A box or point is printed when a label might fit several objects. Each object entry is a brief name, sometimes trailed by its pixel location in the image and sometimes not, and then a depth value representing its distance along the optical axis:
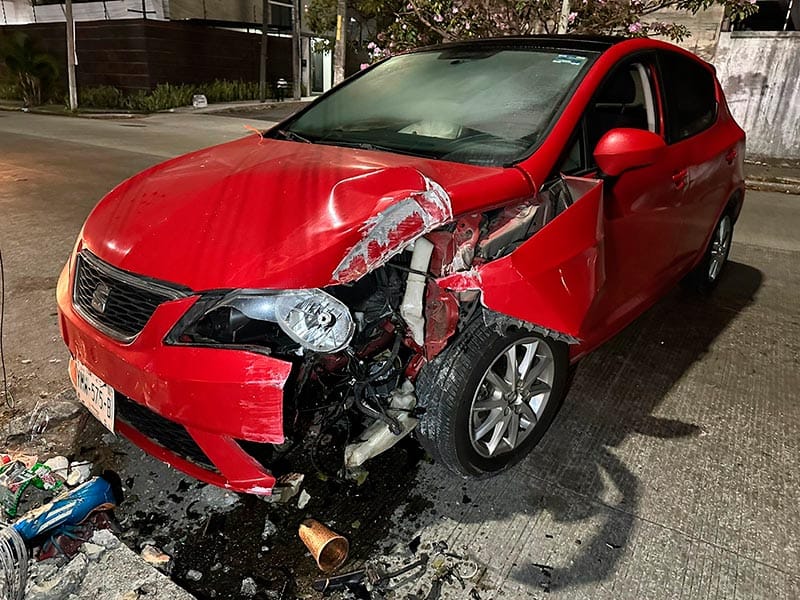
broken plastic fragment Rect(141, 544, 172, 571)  1.89
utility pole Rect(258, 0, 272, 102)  19.97
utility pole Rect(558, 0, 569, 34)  7.15
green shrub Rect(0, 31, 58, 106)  18.00
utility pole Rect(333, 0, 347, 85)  10.80
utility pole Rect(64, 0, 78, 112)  15.81
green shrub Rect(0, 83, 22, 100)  19.47
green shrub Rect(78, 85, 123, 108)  17.92
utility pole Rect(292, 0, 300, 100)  21.48
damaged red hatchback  1.74
